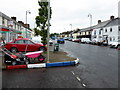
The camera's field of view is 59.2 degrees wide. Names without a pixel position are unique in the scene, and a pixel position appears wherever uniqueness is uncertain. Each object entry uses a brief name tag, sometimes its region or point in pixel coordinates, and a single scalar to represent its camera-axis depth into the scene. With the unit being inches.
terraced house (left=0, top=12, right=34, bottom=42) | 728.7
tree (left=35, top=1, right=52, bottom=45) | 463.8
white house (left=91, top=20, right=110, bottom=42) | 1568.4
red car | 461.6
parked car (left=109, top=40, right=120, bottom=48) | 856.7
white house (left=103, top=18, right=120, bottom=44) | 1250.1
